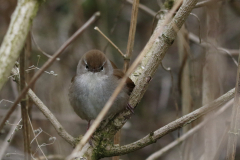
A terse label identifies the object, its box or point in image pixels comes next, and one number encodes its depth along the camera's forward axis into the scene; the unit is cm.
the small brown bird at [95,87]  575
